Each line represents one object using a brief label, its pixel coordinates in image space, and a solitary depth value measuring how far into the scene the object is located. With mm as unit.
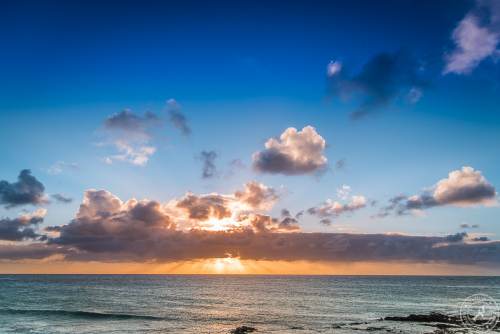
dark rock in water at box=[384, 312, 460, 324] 75562
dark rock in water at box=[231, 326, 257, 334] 63962
